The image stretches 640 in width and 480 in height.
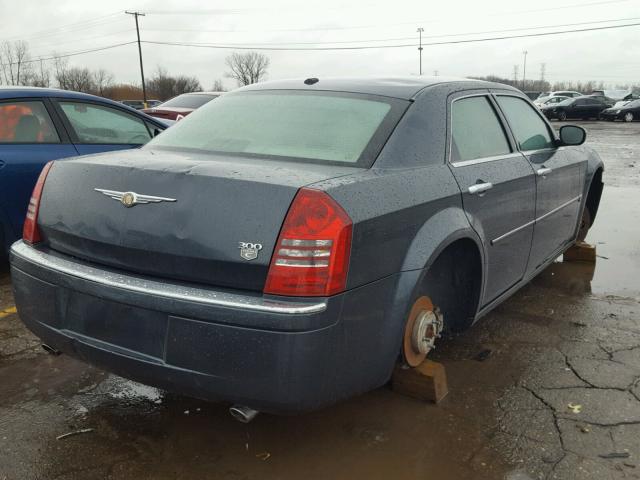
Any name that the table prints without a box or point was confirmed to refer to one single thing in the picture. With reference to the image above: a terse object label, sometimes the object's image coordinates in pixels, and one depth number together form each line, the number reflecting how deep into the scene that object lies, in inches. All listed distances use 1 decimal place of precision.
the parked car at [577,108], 1253.7
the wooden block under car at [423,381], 113.5
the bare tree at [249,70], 3405.5
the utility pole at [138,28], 2109.3
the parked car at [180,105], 413.4
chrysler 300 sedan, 82.3
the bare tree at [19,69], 2923.2
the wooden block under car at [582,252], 210.8
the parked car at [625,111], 1227.9
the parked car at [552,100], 1283.2
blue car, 178.4
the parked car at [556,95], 1327.8
